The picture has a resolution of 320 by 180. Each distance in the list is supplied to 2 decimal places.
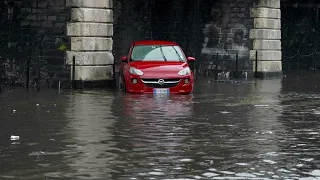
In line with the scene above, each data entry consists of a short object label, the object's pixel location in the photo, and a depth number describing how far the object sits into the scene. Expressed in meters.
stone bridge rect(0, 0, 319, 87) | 25.69
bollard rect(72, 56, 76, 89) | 25.27
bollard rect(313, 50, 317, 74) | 42.04
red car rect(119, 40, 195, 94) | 22.52
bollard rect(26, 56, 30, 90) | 25.16
